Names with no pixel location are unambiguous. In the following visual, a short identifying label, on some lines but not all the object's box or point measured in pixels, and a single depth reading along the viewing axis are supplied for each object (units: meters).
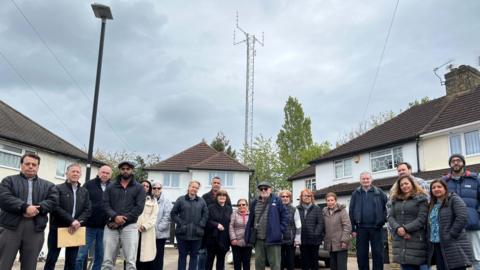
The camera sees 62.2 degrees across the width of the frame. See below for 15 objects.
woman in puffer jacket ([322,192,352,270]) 7.91
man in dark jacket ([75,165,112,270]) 7.29
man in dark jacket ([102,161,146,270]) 6.59
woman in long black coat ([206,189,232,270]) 8.17
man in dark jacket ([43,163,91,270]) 6.52
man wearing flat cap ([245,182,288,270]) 7.58
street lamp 8.77
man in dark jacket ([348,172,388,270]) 7.60
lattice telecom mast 37.44
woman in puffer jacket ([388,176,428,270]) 5.99
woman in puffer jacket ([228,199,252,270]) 8.02
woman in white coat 7.14
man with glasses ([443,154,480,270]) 6.44
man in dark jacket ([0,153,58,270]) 5.62
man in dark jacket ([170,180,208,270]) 7.72
